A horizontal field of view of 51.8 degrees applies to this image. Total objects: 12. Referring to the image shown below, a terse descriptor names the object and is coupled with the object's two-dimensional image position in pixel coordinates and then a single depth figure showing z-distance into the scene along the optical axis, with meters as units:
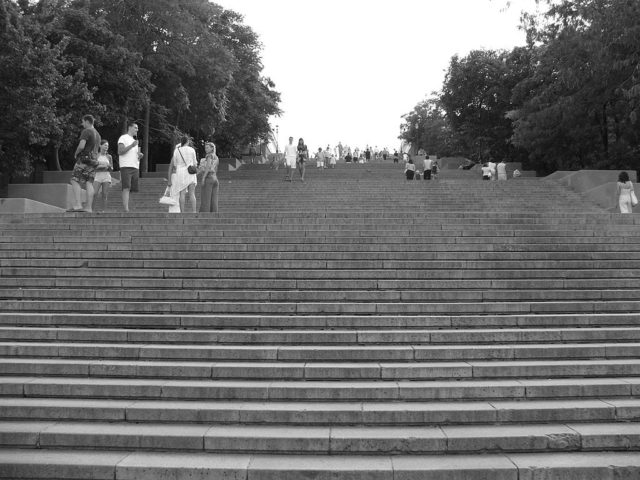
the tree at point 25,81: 16.86
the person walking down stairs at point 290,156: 22.75
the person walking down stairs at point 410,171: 24.48
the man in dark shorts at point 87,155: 11.29
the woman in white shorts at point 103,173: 12.00
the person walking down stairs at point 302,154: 22.55
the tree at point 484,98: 35.81
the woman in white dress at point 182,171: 11.92
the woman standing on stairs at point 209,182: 11.90
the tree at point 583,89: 17.45
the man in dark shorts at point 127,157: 12.12
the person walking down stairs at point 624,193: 13.88
